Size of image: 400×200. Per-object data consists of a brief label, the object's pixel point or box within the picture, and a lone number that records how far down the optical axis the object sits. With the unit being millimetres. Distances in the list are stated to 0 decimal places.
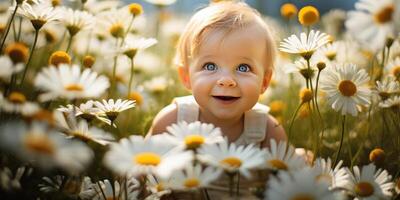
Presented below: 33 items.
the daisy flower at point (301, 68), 1358
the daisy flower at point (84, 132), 1086
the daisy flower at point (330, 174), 1169
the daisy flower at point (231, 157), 996
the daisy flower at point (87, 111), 1206
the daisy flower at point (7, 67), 979
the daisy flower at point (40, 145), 798
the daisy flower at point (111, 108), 1238
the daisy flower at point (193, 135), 1052
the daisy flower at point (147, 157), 942
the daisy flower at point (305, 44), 1324
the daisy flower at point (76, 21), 1511
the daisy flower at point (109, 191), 1234
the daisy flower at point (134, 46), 1530
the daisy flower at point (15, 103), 978
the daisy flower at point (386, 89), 1409
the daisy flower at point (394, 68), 1562
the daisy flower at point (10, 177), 904
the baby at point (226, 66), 1379
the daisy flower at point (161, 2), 1921
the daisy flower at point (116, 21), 1731
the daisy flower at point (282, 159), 1144
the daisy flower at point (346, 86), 1350
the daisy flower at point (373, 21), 1094
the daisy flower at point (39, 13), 1305
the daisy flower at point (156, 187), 1131
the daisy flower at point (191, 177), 1011
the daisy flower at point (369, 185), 1165
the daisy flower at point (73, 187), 1179
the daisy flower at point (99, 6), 1938
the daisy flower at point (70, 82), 993
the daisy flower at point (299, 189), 935
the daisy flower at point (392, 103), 1383
